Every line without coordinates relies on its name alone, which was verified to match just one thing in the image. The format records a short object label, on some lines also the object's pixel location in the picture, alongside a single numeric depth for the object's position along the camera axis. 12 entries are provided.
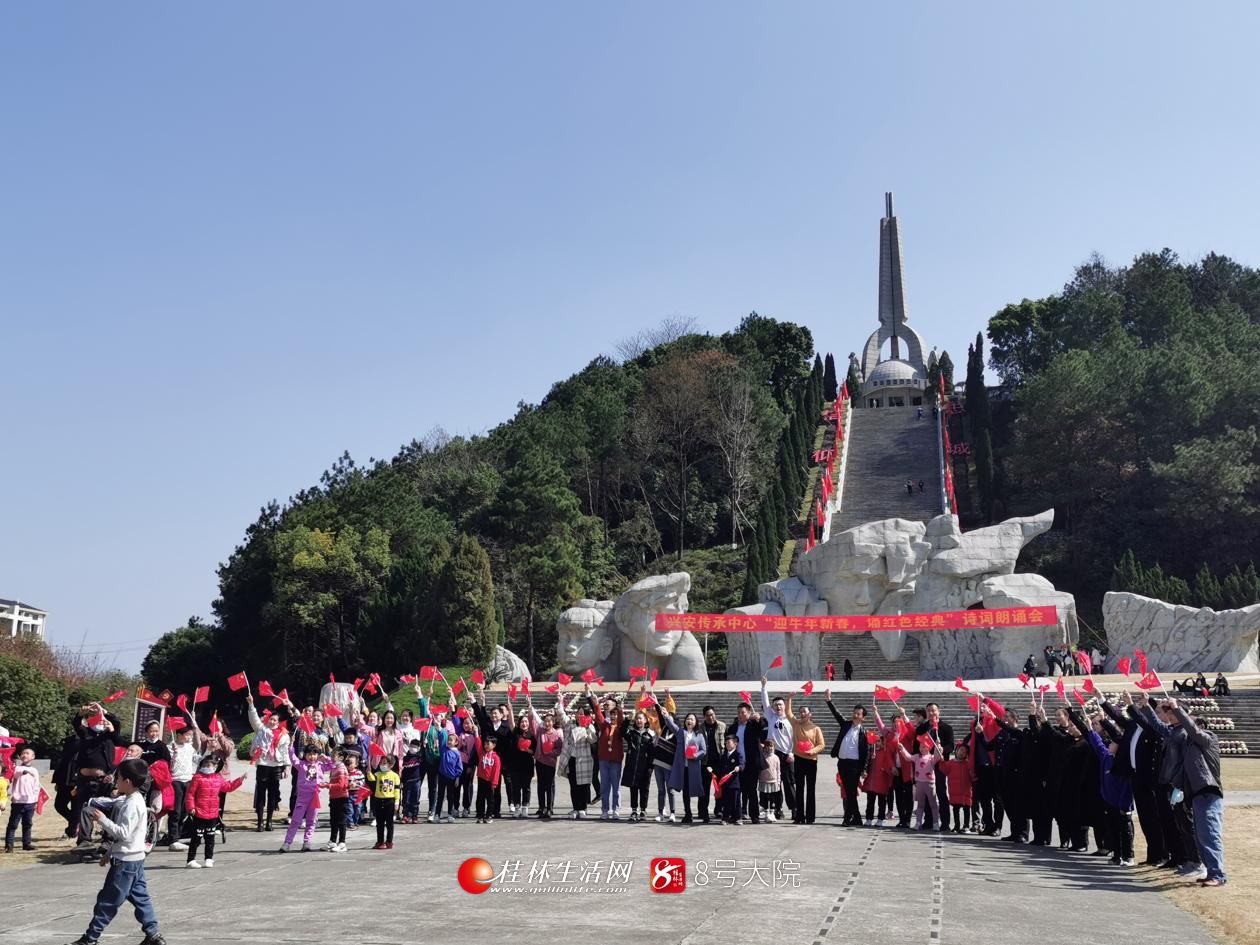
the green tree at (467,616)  33.69
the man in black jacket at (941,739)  12.47
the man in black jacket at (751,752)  12.66
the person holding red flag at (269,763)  12.62
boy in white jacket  6.62
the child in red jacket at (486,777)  12.91
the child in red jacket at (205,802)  9.77
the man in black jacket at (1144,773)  9.71
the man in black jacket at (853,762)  12.76
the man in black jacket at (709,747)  12.67
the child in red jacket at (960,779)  12.02
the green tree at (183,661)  45.81
